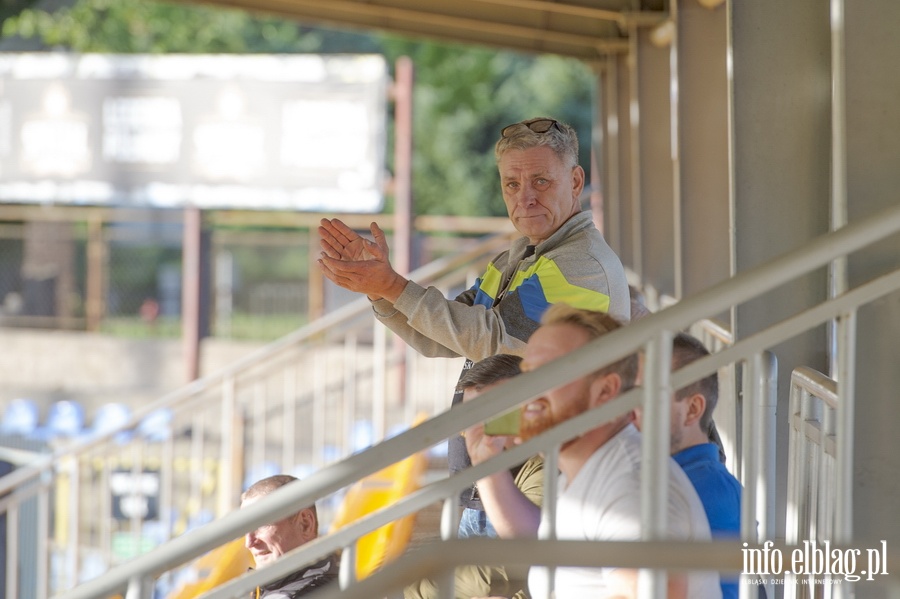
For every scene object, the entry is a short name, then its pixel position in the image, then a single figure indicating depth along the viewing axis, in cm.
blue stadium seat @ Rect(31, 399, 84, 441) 2323
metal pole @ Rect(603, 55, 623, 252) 1728
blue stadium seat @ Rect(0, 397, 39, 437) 2416
